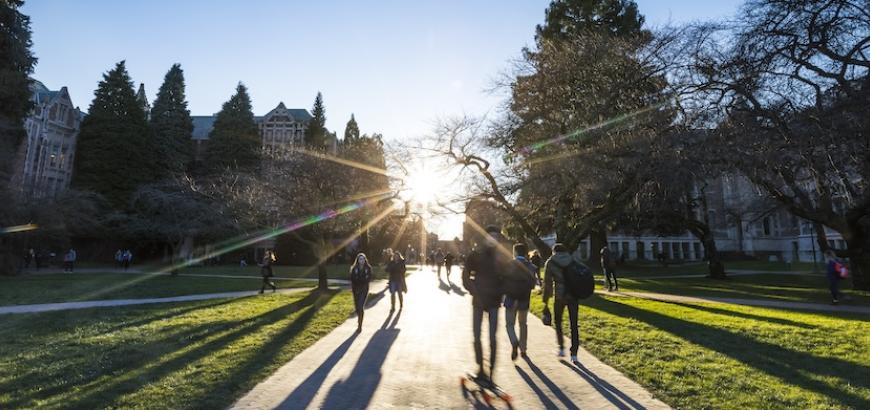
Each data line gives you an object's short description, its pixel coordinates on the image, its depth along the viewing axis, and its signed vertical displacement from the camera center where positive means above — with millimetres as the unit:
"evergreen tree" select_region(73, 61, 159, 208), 43875 +10831
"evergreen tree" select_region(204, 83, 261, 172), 50031 +12929
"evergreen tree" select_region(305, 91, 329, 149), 52394 +17184
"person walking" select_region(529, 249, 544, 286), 13202 +117
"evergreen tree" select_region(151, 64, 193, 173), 48438 +14619
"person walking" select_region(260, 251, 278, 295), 17828 -367
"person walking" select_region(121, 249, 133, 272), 37016 -29
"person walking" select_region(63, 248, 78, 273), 30734 -204
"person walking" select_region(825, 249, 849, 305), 13914 -191
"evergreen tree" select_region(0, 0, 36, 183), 24109 +9765
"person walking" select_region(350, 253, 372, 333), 9781 -436
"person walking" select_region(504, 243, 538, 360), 6293 -432
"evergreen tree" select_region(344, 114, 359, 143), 58475 +16764
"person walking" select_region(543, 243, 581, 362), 6766 -436
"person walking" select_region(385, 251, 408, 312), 12620 -355
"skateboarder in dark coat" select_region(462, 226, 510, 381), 5477 -268
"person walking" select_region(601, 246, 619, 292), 18984 -44
